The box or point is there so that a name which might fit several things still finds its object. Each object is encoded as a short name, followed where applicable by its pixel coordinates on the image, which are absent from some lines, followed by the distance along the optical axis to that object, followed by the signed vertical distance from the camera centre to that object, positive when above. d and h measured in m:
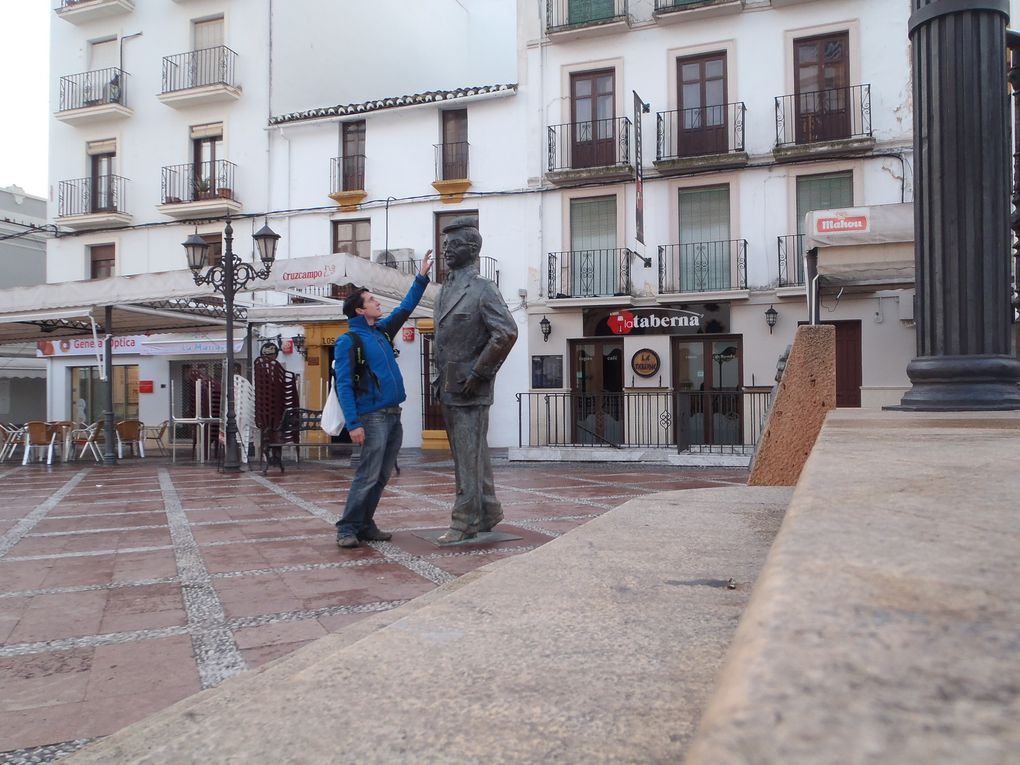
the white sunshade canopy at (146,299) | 10.70 +1.49
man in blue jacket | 5.10 -0.03
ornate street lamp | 11.48 +1.68
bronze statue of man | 4.90 +0.22
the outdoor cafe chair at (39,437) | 14.38 -0.70
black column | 3.09 +0.67
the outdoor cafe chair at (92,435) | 14.84 -0.71
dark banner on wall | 16.52 +4.21
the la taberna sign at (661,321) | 17.14 +1.49
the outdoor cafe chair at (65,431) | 14.89 -0.63
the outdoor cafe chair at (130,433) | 15.76 -0.71
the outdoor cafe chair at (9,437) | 15.14 -0.75
